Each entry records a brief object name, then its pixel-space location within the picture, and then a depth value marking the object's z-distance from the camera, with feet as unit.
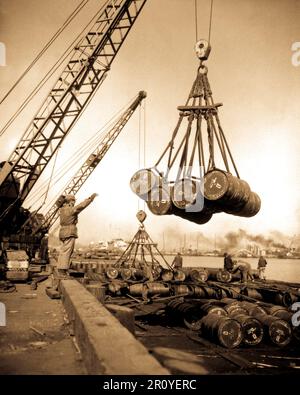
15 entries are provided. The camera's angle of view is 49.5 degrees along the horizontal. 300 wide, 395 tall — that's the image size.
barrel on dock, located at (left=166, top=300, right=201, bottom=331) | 30.48
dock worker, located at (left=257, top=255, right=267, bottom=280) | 82.37
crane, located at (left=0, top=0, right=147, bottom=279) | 55.06
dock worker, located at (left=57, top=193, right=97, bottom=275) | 29.35
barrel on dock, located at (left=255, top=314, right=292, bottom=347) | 26.63
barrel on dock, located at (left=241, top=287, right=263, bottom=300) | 43.75
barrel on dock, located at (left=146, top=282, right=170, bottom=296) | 41.19
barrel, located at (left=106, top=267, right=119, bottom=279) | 55.06
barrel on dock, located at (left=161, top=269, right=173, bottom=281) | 54.28
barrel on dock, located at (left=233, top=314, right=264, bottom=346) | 25.85
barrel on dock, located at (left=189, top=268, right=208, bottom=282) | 55.47
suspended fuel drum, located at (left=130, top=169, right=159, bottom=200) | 26.71
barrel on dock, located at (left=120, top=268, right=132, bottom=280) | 55.11
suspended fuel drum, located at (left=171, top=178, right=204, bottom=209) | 24.79
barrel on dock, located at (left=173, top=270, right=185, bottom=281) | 54.88
